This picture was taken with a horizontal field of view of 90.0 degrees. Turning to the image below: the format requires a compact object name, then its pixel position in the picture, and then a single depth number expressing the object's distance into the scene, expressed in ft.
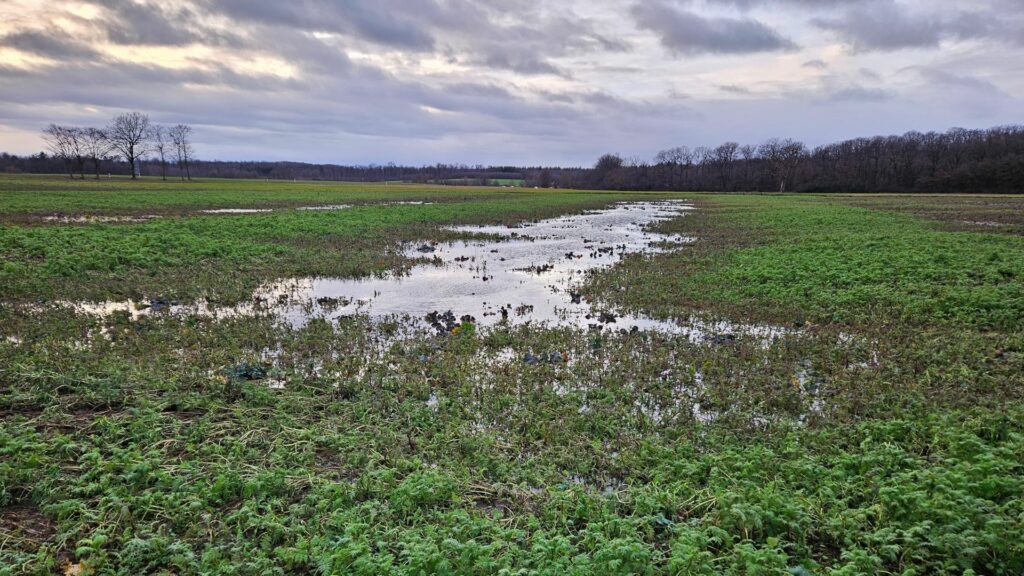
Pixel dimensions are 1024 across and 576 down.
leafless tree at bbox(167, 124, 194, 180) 465.88
